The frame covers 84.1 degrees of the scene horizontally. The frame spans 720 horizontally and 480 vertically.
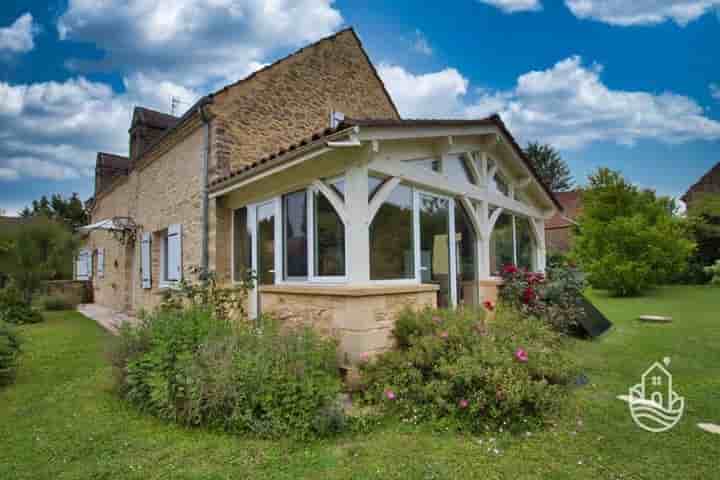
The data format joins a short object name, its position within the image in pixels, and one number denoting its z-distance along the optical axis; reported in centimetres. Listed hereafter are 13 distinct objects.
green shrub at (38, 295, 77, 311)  1483
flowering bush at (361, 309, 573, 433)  385
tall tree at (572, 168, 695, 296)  1580
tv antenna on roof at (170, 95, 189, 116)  1502
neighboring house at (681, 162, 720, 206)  2570
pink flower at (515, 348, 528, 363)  419
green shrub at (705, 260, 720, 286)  1761
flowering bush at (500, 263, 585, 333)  768
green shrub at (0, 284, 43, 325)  1152
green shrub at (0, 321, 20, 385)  524
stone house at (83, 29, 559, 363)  518
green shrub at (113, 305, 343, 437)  371
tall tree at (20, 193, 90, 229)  3378
